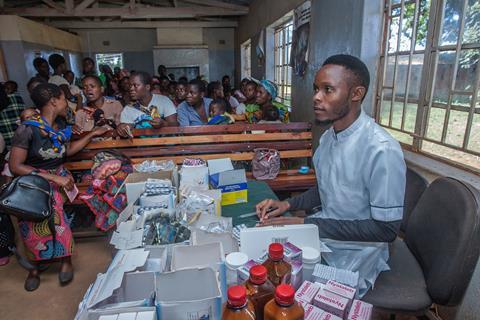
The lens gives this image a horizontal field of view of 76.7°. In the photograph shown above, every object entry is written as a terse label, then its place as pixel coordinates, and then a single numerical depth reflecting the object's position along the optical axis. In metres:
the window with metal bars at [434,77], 1.67
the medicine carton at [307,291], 0.79
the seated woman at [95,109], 3.03
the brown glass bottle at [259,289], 0.66
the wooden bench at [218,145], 2.70
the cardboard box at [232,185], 1.68
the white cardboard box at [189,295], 0.71
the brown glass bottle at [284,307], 0.60
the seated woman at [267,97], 3.54
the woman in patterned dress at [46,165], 2.10
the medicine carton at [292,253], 0.88
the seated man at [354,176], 1.13
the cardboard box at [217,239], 1.05
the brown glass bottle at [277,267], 0.78
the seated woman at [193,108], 3.34
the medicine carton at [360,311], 0.75
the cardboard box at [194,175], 1.69
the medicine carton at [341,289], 0.79
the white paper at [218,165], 1.95
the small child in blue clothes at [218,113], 2.98
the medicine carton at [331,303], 0.75
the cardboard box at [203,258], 0.85
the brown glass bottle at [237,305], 0.59
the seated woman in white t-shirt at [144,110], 2.75
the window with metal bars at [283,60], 4.95
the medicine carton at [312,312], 0.73
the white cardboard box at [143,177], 1.66
